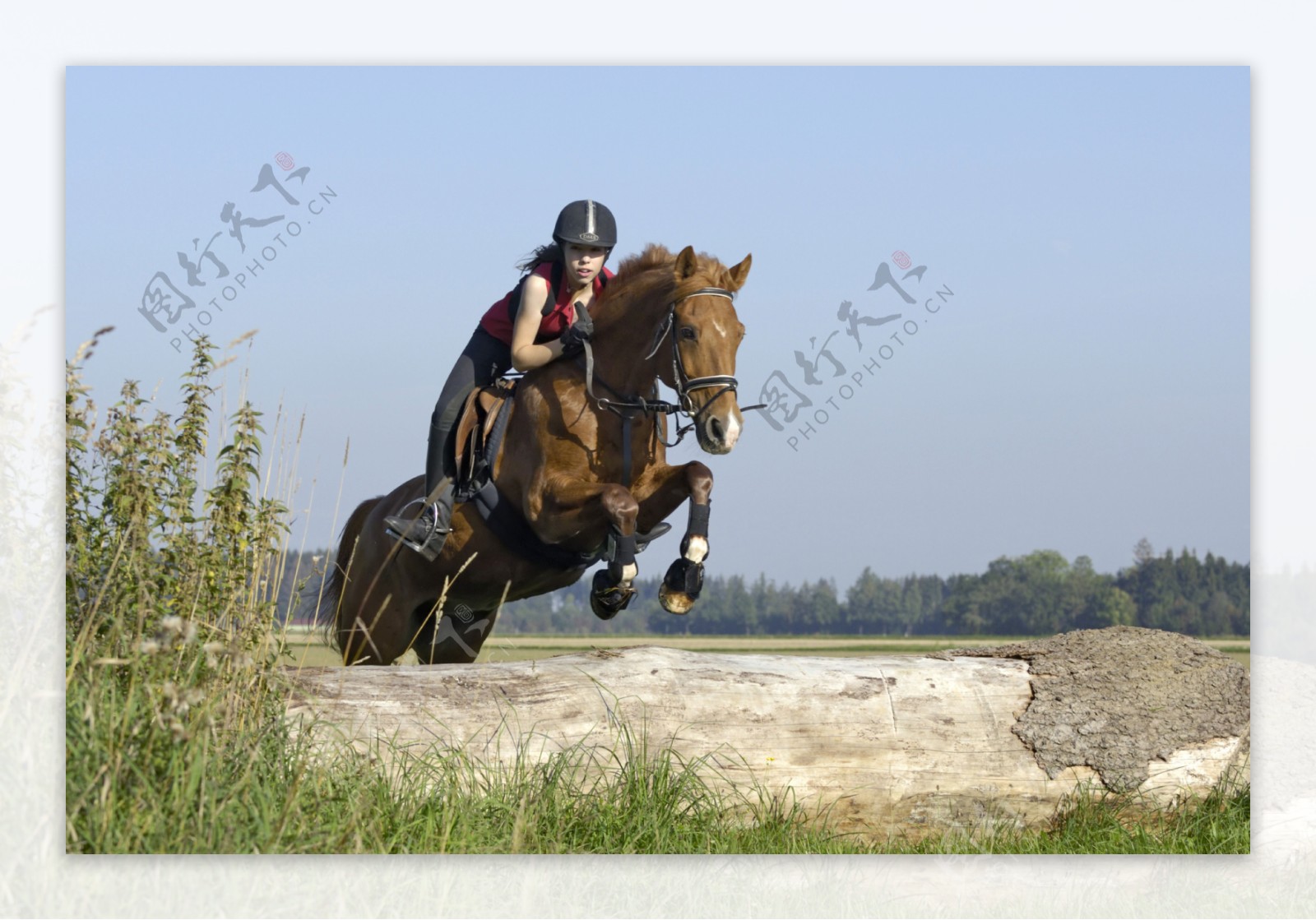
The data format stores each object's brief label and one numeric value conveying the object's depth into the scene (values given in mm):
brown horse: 11898
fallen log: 9687
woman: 12922
